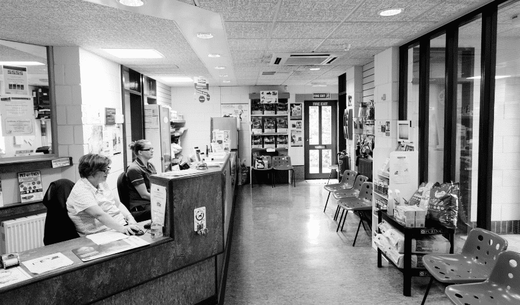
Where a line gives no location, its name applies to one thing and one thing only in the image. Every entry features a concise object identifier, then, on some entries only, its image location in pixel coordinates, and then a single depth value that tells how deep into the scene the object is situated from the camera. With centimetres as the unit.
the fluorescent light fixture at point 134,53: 518
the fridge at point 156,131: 739
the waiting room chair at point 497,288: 248
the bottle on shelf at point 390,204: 417
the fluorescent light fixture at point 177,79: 826
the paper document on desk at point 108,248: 222
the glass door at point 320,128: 1077
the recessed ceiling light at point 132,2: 306
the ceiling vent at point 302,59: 579
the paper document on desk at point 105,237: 249
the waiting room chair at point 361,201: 533
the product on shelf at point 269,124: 1034
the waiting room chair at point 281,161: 1009
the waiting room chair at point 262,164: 995
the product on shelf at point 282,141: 1049
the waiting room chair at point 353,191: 613
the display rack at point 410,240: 365
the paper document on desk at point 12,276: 187
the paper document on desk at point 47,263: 202
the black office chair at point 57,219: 285
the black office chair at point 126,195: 407
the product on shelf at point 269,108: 1036
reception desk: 202
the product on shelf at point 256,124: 1030
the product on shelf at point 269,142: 1046
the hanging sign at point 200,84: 694
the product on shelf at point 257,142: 1040
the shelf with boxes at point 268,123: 1032
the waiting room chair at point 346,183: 682
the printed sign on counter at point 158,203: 269
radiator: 414
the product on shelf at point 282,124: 1039
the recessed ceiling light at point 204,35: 427
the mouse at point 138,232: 270
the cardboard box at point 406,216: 370
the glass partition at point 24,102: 427
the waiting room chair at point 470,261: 290
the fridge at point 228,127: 972
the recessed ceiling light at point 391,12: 354
